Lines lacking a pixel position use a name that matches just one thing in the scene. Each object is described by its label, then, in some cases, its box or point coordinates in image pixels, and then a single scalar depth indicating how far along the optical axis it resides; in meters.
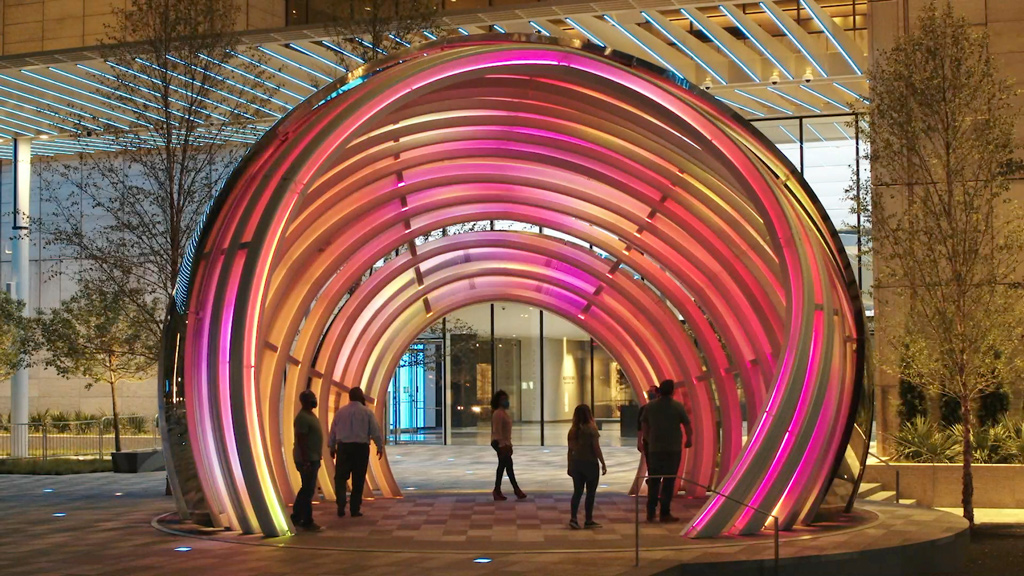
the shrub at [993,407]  18.77
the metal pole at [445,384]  31.35
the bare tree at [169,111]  17.81
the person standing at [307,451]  12.36
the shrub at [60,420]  29.87
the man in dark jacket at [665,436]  12.92
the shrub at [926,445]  18.03
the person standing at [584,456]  12.70
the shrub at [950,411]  18.93
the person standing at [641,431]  13.57
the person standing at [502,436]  16.19
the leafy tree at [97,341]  22.92
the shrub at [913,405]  19.23
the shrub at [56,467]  22.13
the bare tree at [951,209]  15.20
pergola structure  20.86
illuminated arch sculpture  11.07
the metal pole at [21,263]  28.78
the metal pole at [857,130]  16.39
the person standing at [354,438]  13.43
